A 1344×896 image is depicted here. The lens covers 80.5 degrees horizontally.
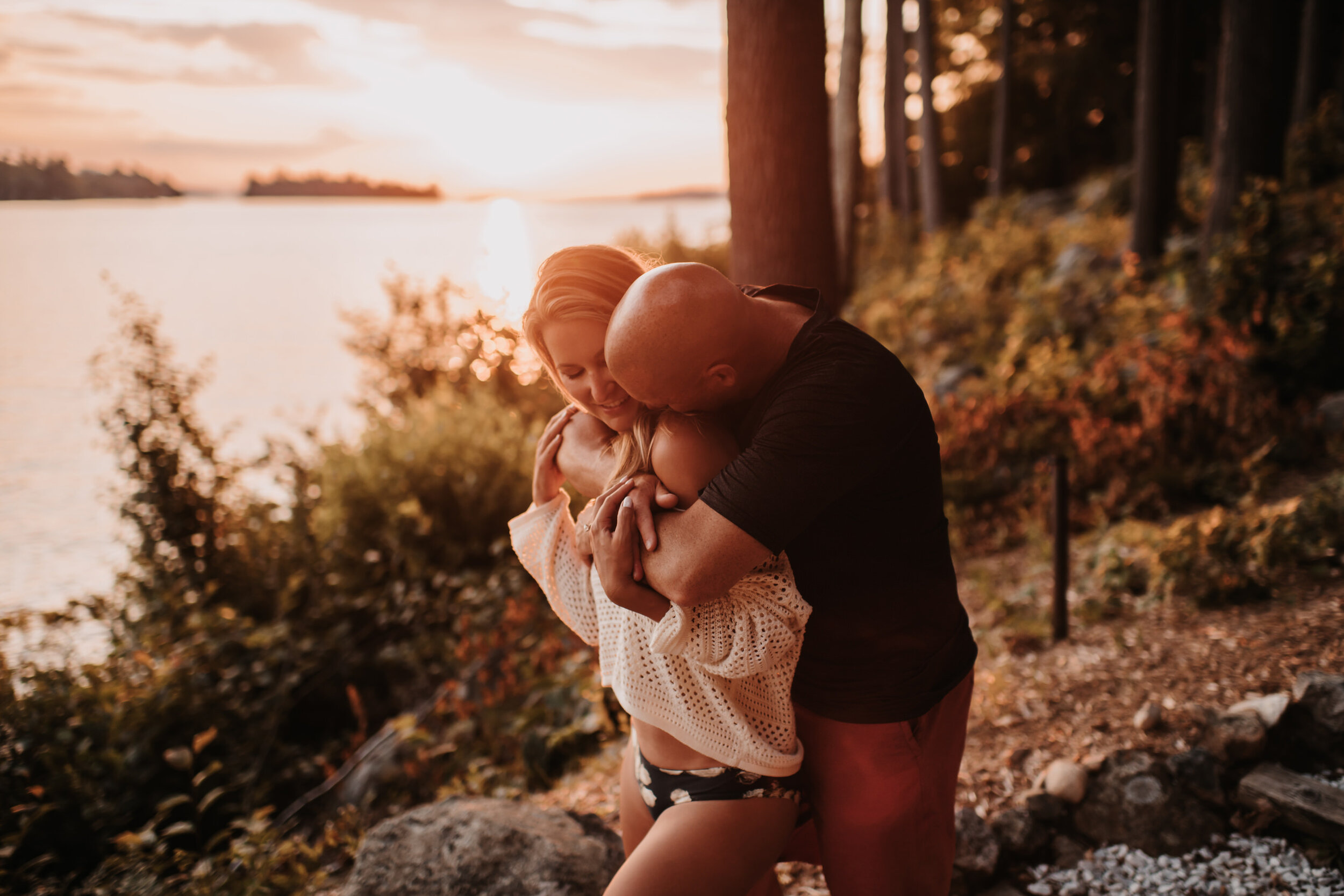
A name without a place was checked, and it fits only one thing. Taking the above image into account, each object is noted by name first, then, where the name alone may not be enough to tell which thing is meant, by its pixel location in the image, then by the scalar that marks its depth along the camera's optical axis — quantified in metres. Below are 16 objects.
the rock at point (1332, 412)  5.29
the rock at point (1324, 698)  2.82
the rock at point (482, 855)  2.55
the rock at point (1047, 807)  2.87
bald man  1.44
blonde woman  1.59
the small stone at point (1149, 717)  3.13
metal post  3.96
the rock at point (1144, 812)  2.71
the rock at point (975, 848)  2.70
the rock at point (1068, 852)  2.75
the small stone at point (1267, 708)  2.90
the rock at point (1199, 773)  2.78
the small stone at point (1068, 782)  2.89
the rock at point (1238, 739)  2.85
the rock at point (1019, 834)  2.79
